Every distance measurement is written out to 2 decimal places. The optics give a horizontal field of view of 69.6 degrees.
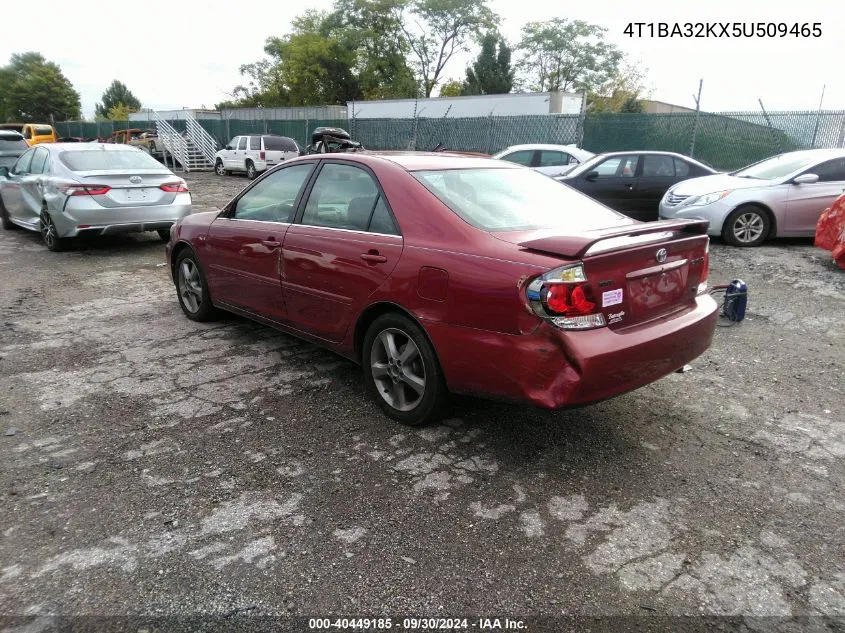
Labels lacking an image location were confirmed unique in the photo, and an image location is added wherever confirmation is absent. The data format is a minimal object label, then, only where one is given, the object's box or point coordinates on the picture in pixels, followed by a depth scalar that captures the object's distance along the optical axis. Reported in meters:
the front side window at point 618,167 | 10.73
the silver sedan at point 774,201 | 8.44
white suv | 22.17
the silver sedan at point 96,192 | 8.19
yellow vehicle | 24.97
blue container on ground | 5.45
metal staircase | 26.64
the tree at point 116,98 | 94.50
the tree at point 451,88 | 60.44
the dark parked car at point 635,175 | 10.69
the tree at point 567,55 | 62.97
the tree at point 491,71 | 52.62
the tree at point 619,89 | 62.94
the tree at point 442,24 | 57.53
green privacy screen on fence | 15.01
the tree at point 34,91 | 65.75
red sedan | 2.81
